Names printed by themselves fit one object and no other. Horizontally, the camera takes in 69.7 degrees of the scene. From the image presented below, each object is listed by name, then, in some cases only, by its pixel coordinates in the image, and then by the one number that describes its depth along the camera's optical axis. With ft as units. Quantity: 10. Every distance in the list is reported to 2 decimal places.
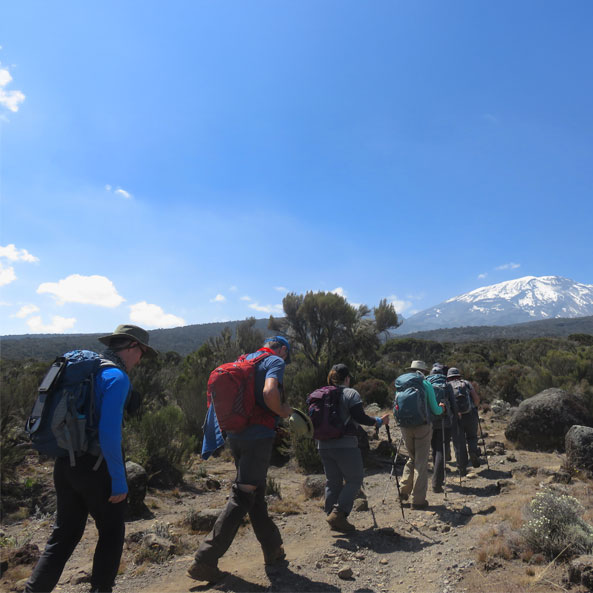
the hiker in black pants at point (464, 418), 21.01
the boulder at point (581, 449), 18.58
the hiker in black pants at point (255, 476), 9.68
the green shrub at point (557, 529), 9.89
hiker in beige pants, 15.99
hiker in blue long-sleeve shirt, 7.61
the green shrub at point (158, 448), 20.54
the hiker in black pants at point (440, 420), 18.65
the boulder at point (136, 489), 15.78
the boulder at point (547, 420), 26.76
